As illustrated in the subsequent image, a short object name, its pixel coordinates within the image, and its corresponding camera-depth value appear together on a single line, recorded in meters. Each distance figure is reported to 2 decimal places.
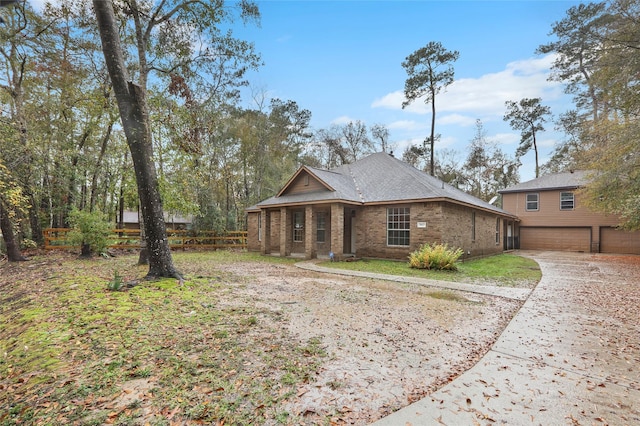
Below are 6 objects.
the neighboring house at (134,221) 34.69
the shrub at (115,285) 6.50
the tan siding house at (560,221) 19.98
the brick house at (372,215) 12.71
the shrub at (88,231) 12.56
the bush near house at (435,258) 10.70
